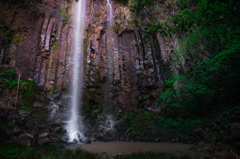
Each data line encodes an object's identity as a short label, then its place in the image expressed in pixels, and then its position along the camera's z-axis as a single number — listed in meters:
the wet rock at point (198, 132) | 7.31
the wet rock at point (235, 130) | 4.87
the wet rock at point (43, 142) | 5.11
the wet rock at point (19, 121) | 6.82
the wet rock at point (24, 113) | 7.89
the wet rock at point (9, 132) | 4.93
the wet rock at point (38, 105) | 8.99
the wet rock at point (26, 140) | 4.38
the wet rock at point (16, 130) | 5.59
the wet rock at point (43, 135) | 6.62
